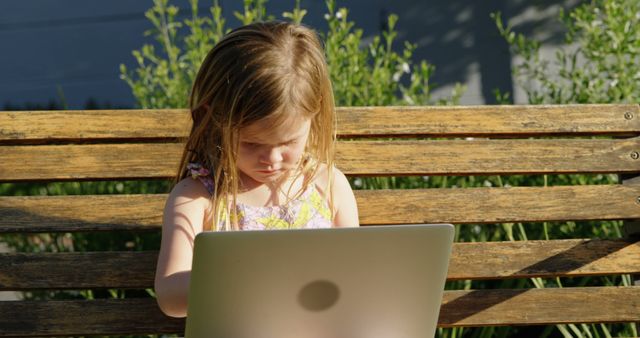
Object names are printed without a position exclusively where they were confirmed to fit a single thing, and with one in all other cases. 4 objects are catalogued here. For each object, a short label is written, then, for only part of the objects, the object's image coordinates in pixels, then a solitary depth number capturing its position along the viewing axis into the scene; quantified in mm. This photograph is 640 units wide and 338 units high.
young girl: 1970
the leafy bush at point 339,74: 3191
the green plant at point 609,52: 3191
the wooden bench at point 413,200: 2355
